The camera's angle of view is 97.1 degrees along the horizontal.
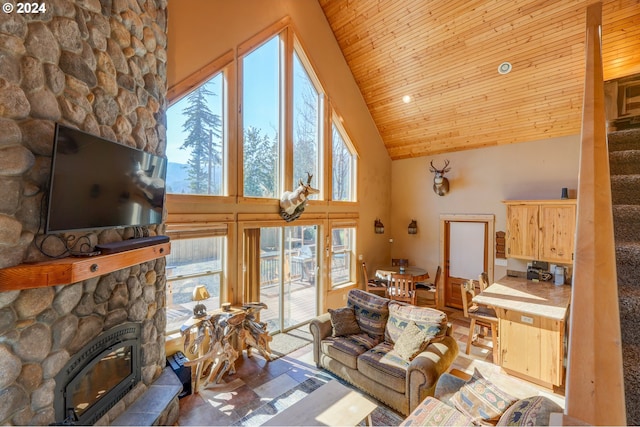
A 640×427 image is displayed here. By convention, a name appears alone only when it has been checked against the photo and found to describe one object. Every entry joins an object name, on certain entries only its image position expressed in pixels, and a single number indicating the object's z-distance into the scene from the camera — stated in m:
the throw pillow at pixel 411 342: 3.39
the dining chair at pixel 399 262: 6.91
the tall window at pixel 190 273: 3.84
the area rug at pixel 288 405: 3.05
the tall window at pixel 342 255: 6.20
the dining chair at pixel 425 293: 6.49
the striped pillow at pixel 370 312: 4.01
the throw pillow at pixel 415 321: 3.49
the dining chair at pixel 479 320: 4.24
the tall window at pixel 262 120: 4.65
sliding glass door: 5.01
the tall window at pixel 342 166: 6.30
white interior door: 6.12
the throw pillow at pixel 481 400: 2.20
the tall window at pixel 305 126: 5.46
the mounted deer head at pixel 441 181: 6.41
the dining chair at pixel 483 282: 4.86
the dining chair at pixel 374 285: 6.12
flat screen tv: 1.92
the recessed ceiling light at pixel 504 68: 4.75
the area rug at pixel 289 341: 4.54
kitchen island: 3.56
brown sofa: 3.04
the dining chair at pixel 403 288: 5.50
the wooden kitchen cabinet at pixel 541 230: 4.59
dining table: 5.75
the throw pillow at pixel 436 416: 2.31
